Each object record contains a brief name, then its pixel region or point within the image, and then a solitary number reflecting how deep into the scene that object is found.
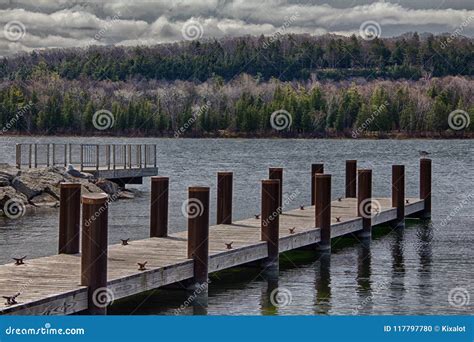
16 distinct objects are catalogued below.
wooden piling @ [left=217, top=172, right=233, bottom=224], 24.92
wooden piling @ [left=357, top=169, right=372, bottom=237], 28.20
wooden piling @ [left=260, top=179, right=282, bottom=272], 21.59
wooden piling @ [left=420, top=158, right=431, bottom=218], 34.59
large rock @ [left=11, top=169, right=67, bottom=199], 37.91
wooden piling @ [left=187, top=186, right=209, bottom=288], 18.48
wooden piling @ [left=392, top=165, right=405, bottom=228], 31.22
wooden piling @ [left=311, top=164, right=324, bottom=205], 32.69
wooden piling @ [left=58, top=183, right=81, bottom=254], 18.59
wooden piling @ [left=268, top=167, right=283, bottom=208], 28.06
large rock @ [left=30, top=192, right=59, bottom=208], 37.91
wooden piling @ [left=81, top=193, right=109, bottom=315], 15.39
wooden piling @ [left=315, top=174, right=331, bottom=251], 24.78
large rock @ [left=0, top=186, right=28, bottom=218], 35.75
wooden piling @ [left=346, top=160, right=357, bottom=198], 32.72
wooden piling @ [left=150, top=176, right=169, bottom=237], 21.56
